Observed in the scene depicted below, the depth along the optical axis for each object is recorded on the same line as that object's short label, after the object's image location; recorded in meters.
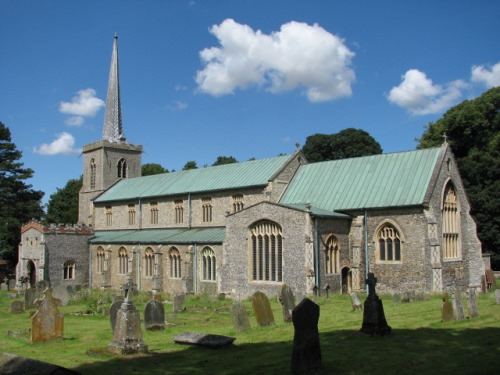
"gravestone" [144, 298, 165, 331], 17.47
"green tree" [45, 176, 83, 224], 68.44
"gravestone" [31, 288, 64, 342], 15.51
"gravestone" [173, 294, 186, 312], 23.36
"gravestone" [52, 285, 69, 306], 27.03
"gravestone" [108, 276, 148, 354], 13.16
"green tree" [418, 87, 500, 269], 40.44
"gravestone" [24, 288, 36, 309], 26.36
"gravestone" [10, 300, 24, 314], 24.77
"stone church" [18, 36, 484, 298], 27.12
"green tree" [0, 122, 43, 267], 53.72
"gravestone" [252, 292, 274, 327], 17.17
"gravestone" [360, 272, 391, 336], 14.05
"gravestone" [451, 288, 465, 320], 16.81
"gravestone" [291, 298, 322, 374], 10.37
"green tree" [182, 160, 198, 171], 79.38
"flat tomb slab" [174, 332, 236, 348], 13.62
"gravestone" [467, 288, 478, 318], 17.09
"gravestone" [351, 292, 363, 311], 20.66
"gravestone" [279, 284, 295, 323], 18.50
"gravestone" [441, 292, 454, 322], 16.55
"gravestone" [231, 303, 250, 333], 16.03
